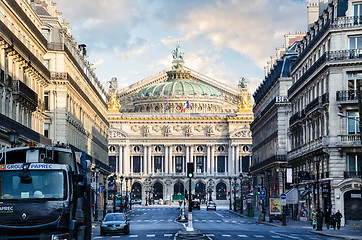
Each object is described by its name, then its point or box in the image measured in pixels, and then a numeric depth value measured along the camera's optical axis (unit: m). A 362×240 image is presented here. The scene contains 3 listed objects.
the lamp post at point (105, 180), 126.30
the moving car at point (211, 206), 145.12
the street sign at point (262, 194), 87.32
